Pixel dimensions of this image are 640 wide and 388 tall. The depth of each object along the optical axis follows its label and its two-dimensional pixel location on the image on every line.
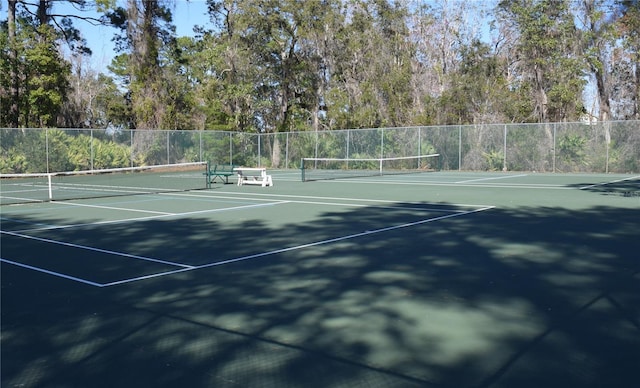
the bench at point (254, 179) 22.20
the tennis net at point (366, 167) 30.47
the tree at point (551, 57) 34.03
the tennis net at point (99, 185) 18.75
